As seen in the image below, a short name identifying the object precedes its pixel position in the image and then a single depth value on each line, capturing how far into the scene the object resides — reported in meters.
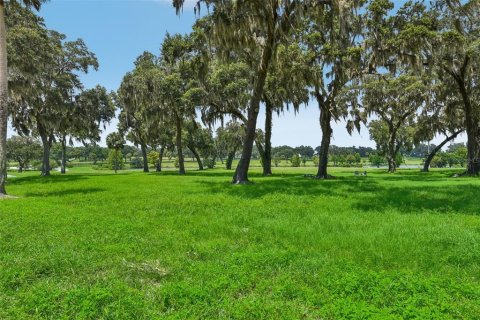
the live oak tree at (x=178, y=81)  32.81
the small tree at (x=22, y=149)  87.75
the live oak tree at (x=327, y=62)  24.64
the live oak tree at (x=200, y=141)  57.73
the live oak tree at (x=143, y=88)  35.54
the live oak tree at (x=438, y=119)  36.49
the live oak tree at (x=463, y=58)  24.48
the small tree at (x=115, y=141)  63.12
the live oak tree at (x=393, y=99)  37.31
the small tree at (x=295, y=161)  114.88
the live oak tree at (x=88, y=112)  38.53
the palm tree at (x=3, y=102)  15.70
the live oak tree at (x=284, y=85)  24.50
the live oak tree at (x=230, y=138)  59.31
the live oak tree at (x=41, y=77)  23.86
